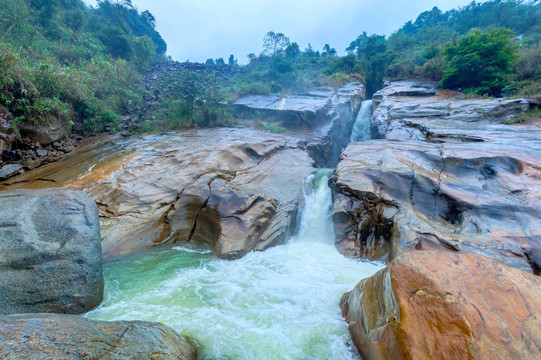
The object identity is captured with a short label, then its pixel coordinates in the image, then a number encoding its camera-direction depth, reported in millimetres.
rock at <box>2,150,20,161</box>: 6853
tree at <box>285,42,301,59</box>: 25141
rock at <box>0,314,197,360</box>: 1618
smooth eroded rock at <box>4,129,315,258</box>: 5422
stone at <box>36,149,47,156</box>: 7645
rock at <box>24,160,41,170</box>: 7041
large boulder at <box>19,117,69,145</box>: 7641
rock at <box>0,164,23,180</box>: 6374
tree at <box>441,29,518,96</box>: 11117
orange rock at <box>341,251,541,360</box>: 1880
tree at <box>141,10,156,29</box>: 35062
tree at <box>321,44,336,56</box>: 42484
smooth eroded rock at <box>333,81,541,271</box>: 4094
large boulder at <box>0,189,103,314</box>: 3170
